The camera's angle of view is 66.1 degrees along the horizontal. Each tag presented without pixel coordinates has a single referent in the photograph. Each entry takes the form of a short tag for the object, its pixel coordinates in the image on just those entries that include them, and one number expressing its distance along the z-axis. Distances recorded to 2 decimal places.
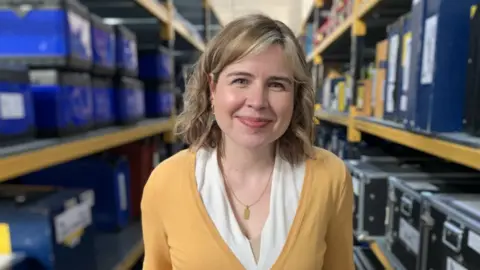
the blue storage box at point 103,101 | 1.33
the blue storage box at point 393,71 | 1.25
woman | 0.82
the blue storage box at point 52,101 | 1.03
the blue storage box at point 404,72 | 1.13
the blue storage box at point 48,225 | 0.94
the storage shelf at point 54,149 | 0.79
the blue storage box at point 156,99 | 2.07
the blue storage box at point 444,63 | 0.85
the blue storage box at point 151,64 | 2.02
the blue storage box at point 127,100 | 1.54
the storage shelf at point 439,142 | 0.74
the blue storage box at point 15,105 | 0.86
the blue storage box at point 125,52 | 1.55
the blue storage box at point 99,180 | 1.54
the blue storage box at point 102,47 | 1.30
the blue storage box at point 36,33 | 1.03
